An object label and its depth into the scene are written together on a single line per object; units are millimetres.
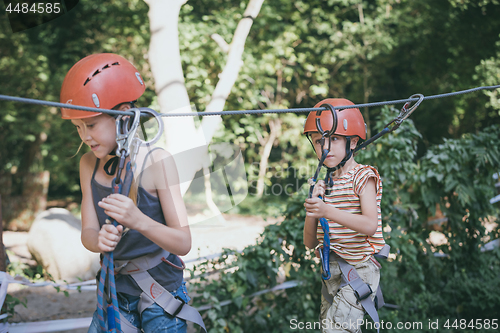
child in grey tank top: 1457
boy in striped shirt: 1877
